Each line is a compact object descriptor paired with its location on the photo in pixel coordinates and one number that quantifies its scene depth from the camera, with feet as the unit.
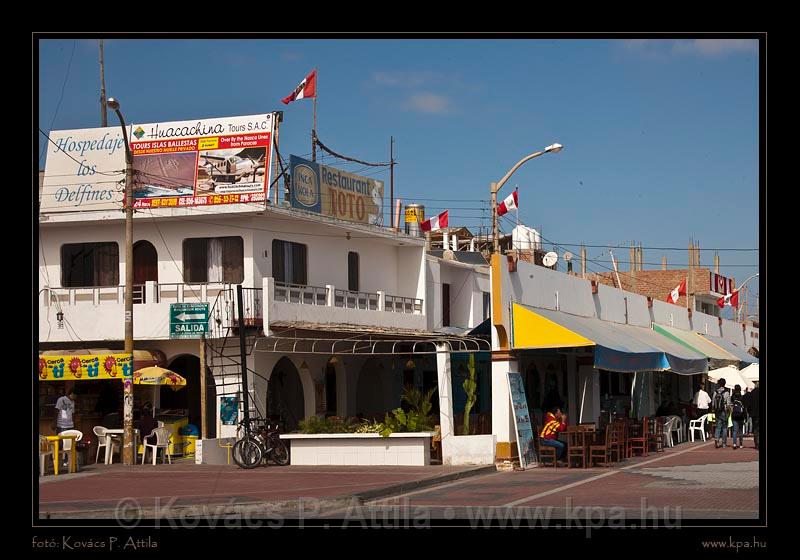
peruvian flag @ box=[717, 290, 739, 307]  197.01
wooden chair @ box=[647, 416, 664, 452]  92.94
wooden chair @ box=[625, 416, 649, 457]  87.20
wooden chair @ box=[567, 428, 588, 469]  75.56
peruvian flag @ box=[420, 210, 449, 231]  138.31
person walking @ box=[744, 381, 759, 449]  95.66
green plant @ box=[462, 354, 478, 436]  81.41
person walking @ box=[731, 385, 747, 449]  90.74
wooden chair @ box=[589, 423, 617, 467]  75.83
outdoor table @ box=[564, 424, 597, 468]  75.77
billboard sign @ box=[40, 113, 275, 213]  101.96
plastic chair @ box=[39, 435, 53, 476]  75.05
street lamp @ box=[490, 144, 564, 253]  83.35
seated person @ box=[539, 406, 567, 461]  77.05
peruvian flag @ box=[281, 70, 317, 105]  114.52
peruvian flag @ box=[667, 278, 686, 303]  174.10
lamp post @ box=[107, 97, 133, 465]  86.63
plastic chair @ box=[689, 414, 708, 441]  110.73
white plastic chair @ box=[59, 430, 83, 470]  79.46
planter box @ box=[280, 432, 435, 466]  78.84
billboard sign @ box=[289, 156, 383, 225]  106.52
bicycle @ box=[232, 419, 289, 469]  79.66
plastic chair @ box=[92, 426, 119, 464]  89.81
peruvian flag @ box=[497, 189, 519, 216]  114.93
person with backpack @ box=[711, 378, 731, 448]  94.38
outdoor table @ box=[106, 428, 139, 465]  88.17
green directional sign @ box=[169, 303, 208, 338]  96.37
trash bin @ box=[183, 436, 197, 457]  95.04
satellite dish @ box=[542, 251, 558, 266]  116.16
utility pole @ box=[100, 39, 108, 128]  123.54
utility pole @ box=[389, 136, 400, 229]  144.42
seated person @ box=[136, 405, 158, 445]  89.71
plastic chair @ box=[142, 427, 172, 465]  89.20
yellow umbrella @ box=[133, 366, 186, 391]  89.61
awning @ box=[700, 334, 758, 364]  146.20
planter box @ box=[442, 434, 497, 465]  77.25
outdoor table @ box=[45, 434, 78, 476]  77.10
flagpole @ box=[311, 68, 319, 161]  133.82
